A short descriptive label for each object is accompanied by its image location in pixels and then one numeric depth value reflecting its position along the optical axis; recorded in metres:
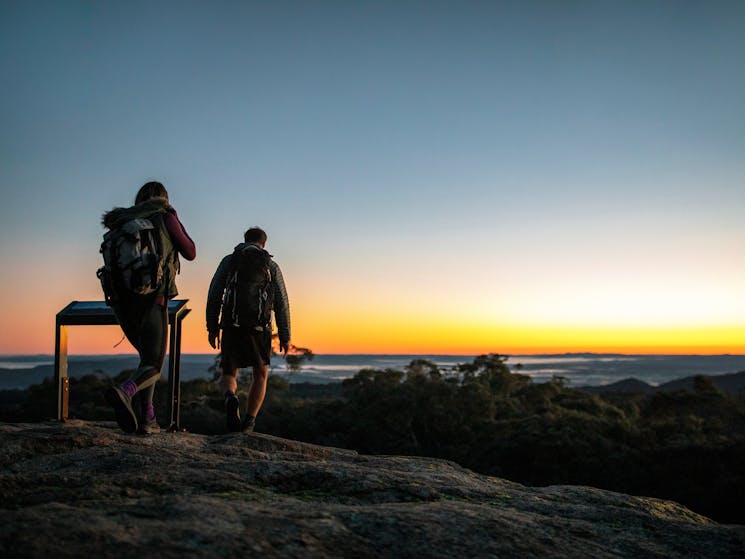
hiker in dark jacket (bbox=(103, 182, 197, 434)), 5.54
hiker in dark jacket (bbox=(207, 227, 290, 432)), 7.05
